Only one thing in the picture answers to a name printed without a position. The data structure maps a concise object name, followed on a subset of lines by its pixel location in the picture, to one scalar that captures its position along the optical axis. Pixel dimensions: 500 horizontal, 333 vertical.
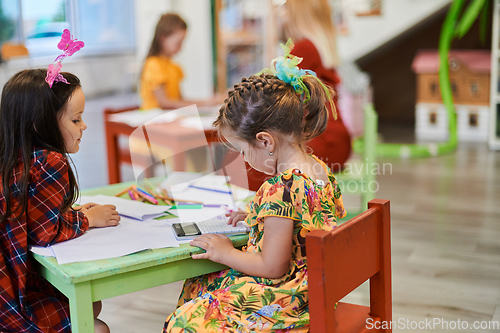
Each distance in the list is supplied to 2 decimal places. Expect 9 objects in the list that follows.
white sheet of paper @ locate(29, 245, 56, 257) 2.97
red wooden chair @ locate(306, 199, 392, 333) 2.77
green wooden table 2.86
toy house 9.43
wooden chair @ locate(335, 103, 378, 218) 4.89
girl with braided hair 2.96
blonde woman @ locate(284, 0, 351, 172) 4.61
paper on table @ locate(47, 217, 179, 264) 2.96
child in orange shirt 6.05
